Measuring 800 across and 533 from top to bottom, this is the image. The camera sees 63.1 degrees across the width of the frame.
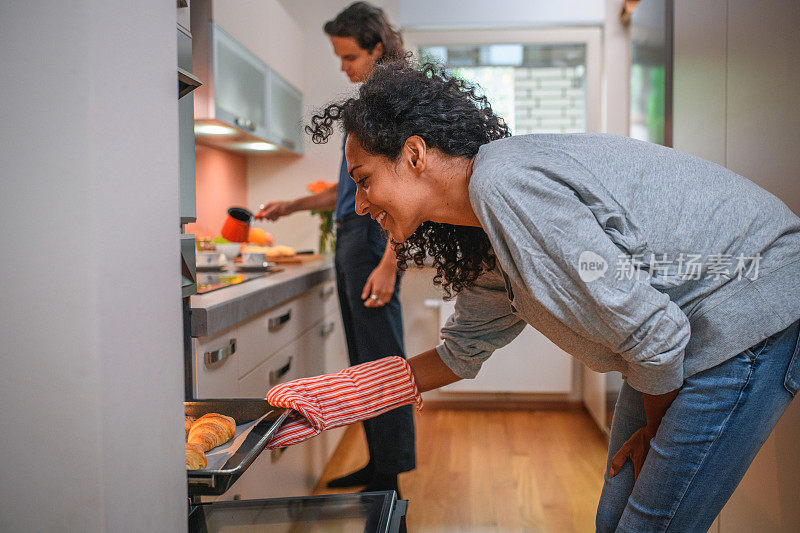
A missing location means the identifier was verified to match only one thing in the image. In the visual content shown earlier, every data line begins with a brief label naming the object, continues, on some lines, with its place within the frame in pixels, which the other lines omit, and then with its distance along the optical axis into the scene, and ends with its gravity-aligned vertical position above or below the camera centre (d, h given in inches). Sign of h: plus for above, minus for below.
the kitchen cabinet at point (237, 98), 89.5 +22.5
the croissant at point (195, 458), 32.2 -11.0
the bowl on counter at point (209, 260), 85.9 -3.0
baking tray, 29.9 -10.6
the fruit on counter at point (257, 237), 115.7 +0.0
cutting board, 108.7 -3.8
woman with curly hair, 30.8 -0.9
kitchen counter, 51.0 -5.7
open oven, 34.5 -15.3
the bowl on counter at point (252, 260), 90.4 -3.2
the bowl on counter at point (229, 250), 93.9 -1.8
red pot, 85.8 +1.7
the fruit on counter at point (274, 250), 103.6 -2.2
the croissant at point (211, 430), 34.8 -10.6
